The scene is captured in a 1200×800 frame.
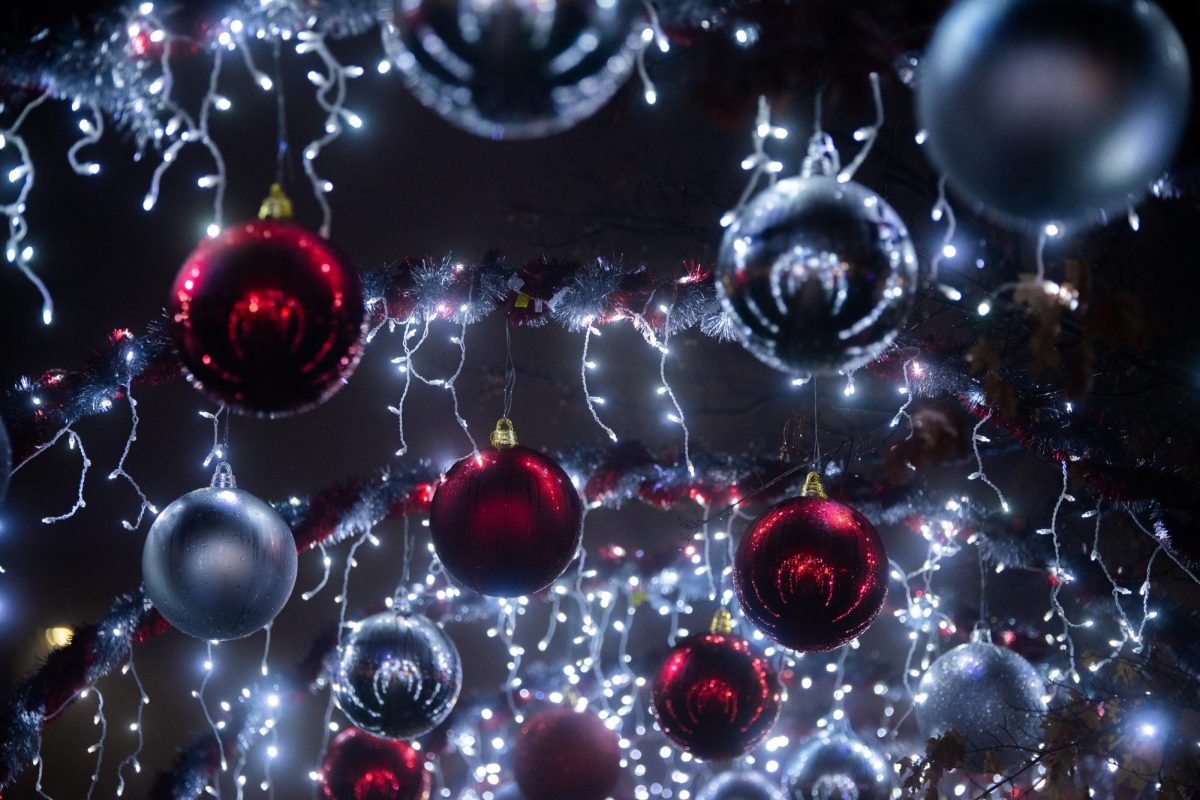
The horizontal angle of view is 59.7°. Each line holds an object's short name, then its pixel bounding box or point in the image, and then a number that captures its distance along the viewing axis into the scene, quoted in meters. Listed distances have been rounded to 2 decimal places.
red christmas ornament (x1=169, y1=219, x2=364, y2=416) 1.80
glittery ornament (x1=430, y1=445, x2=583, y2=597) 2.59
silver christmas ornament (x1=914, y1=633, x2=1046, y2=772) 3.20
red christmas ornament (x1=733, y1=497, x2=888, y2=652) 2.52
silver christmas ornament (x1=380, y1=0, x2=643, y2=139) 1.53
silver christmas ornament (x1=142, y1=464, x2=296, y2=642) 2.72
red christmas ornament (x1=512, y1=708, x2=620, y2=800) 3.76
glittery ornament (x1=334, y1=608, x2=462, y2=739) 3.15
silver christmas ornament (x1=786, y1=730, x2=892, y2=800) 3.88
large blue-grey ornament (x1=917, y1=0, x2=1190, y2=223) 1.50
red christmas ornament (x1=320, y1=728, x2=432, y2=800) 3.90
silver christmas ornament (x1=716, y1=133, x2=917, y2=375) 1.77
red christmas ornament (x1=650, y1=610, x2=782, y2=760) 3.18
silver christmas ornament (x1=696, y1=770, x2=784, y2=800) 4.58
